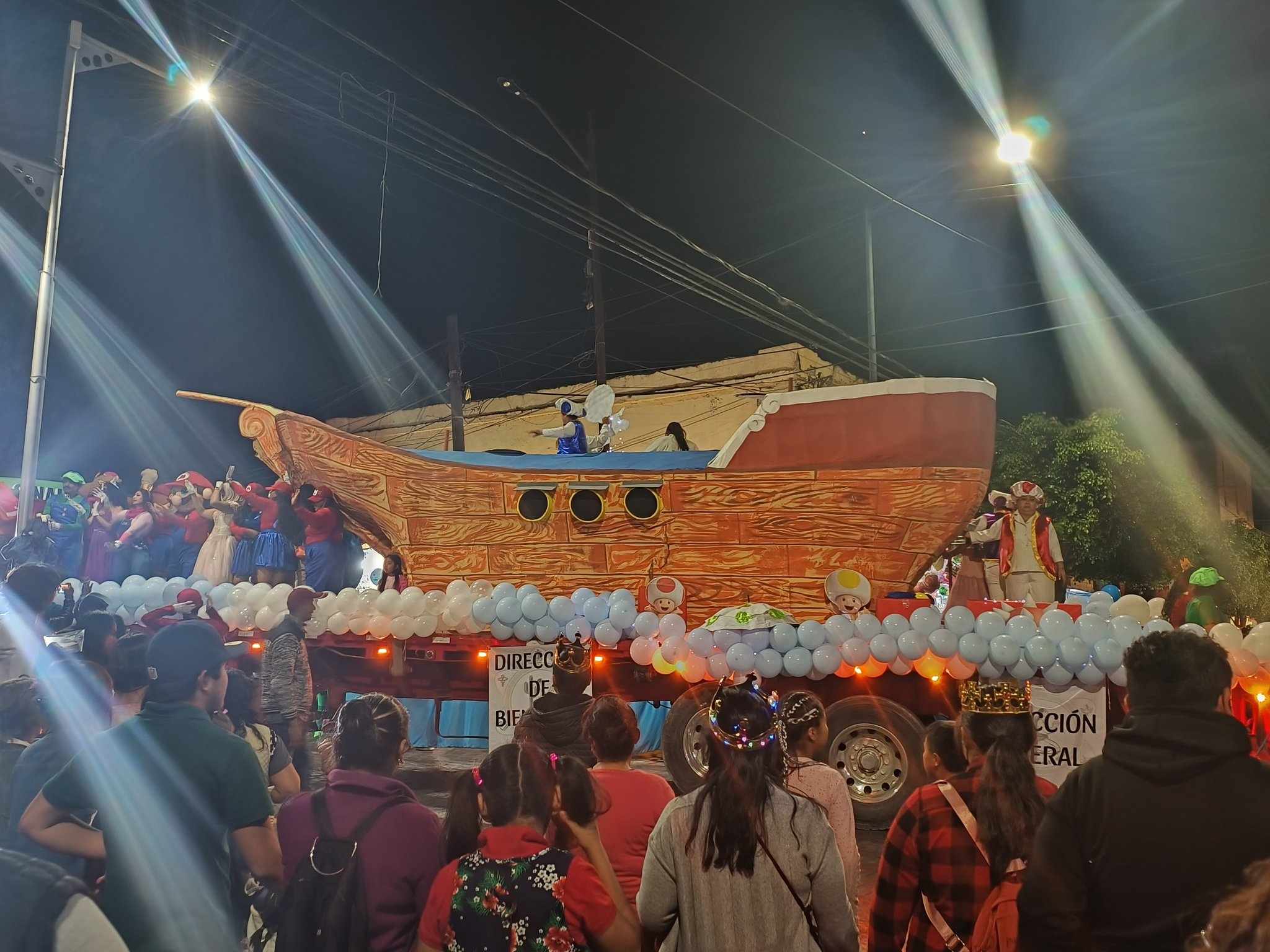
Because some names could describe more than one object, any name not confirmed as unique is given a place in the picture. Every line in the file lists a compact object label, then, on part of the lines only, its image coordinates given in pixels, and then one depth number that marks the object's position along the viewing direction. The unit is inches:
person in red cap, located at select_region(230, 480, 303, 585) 382.9
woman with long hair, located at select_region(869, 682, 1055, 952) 105.3
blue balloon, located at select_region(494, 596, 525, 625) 316.8
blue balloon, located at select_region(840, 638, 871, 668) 276.7
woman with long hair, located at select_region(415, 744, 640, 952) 94.9
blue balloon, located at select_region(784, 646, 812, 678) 279.1
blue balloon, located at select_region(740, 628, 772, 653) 285.6
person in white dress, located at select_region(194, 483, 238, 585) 408.5
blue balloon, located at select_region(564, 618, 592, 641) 310.8
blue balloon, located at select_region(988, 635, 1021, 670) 263.4
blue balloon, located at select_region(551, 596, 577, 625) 314.5
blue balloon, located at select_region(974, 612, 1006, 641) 267.7
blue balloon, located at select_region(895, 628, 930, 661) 271.7
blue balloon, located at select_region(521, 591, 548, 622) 317.1
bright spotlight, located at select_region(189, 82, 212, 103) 409.7
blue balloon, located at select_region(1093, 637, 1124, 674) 255.8
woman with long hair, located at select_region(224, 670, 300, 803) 164.2
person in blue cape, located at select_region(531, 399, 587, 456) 404.5
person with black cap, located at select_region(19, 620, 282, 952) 112.1
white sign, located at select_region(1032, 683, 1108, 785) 264.1
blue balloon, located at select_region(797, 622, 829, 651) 280.7
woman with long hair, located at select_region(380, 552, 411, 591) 373.7
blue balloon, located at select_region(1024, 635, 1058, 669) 261.6
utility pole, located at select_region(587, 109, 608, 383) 559.8
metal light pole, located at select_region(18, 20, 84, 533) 370.0
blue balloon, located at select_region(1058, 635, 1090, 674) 259.0
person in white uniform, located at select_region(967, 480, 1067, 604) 343.9
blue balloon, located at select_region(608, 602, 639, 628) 304.8
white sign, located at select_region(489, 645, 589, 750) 319.6
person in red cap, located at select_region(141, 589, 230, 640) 333.7
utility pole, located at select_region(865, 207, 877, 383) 513.7
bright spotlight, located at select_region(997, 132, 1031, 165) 421.1
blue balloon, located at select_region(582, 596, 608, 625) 310.9
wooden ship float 328.5
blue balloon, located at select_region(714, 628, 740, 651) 285.7
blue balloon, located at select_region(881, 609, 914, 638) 277.3
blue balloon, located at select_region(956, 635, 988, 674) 267.3
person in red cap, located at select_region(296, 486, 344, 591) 379.6
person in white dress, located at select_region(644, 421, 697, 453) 411.2
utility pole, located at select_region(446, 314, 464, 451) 662.5
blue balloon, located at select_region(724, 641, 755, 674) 280.2
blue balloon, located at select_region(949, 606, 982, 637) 271.9
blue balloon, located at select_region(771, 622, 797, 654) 282.2
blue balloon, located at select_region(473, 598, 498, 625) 318.7
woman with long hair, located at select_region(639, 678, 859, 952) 96.5
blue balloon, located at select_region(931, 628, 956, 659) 269.0
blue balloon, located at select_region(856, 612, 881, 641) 279.7
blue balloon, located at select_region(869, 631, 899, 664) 274.5
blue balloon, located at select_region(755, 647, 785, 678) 282.5
